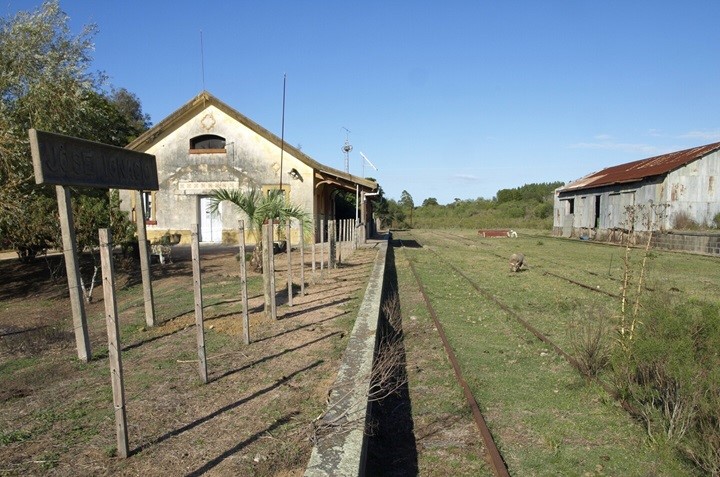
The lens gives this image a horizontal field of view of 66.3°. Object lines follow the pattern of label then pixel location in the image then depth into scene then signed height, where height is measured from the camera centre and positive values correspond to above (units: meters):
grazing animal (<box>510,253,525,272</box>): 17.23 -2.00
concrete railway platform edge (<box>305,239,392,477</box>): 3.71 -1.75
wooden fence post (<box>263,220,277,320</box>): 8.79 -1.15
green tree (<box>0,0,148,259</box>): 13.49 +2.62
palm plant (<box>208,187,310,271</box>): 11.16 -0.07
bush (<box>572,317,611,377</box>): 6.36 -1.86
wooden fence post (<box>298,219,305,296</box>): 11.17 -1.73
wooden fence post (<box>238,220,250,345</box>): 7.15 -1.15
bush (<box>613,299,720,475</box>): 4.36 -1.61
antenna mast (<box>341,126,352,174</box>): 37.19 +3.52
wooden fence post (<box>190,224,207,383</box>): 5.62 -1.05
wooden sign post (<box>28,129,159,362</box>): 5.74 +0.41
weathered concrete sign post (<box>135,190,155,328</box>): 8.44 -1.05
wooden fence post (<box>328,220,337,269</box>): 15.14 -1.32
